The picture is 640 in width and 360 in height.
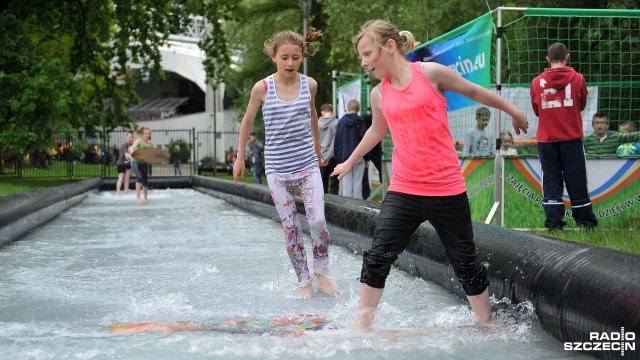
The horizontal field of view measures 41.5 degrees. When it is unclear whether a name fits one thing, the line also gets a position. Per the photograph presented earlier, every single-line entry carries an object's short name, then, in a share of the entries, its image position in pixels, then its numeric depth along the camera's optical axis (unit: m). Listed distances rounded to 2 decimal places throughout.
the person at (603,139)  10.21
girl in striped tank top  6.02
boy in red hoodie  7.74
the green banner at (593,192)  9.16
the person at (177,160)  39.23
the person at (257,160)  23.38
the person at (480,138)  10.12
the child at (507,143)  10.70
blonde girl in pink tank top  4.37
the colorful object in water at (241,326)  4.46
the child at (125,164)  22.53
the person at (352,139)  12.91
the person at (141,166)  18.22
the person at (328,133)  13.89
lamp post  19.78
